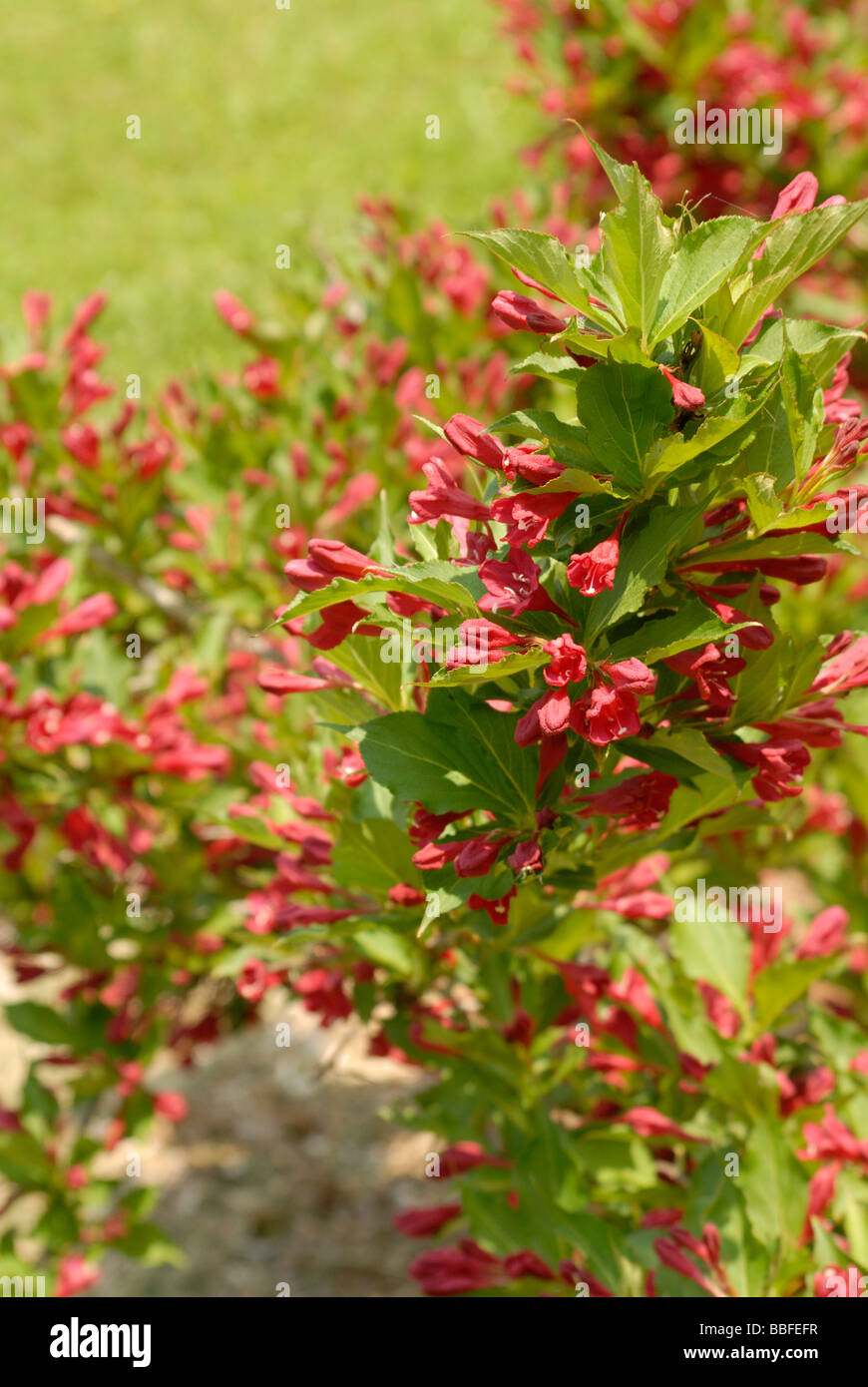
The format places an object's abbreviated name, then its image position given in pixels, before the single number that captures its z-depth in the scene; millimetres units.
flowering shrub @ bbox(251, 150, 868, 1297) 1163
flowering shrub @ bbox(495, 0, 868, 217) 3434
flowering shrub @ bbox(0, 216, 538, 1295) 2387
